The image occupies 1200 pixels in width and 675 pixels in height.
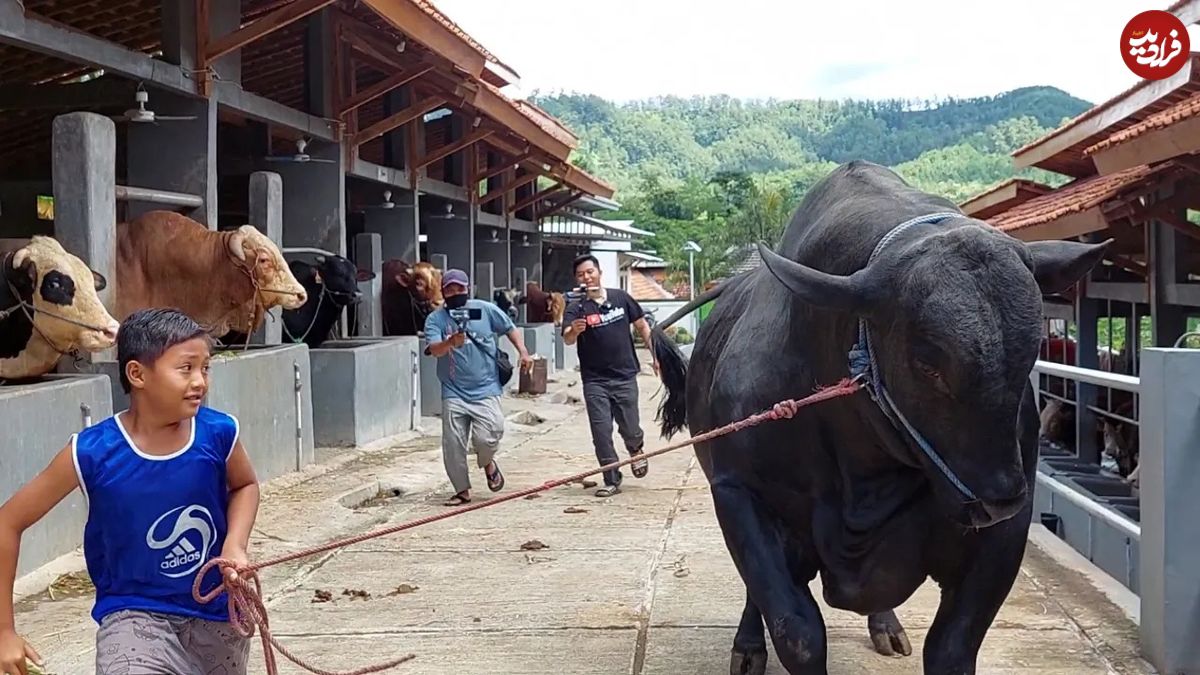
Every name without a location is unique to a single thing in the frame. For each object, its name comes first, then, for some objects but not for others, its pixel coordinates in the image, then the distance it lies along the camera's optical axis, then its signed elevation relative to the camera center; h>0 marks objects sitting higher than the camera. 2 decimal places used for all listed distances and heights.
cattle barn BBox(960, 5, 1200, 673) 4.37 -0.15
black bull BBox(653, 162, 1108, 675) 2.93 -0.26
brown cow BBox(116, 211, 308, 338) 9.53 +0.44
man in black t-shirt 9.52 -0.28
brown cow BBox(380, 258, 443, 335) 15.17 +0.39
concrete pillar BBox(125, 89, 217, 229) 9.91 +1.42
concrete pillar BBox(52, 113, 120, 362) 7.70 +0.90
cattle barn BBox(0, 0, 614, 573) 7.82 +1.69
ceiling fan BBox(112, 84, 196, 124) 9.20 +1.62
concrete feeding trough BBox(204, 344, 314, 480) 9.04 -0.54
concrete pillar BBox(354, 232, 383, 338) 14.34 +0.48
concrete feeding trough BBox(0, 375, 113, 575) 6.31 -0.54
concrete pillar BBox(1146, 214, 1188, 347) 9.66 +0.34
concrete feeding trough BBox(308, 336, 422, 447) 11.72 -0.62
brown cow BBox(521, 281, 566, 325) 24.06 +0.40
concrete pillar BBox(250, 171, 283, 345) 10.53 +1.06
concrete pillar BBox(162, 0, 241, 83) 9.48 +2.30
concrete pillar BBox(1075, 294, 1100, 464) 11.98 -0.49
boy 2.86 -0.41
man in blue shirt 8.99 -0.37
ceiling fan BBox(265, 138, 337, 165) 12.48 +1.73
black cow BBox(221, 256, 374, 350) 12.27 +0.31
